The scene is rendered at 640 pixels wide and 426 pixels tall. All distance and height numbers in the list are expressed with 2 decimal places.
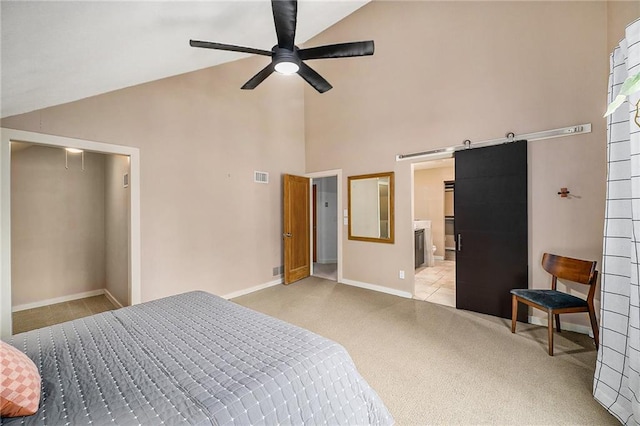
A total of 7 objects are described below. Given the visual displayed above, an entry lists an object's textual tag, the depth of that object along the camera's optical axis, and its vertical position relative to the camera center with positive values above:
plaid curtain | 1.47 -0.32
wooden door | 4.79 -0.35
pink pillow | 0.87 -0.62
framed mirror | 4.33 +0.05
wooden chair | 2.37 -0.86
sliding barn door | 3.12 -0.21
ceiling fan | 1.71 +1.29
